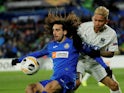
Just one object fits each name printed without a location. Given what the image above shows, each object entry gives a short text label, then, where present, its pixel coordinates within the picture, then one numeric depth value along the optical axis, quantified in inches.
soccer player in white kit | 858.8
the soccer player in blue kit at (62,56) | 695.7
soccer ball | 743.1
